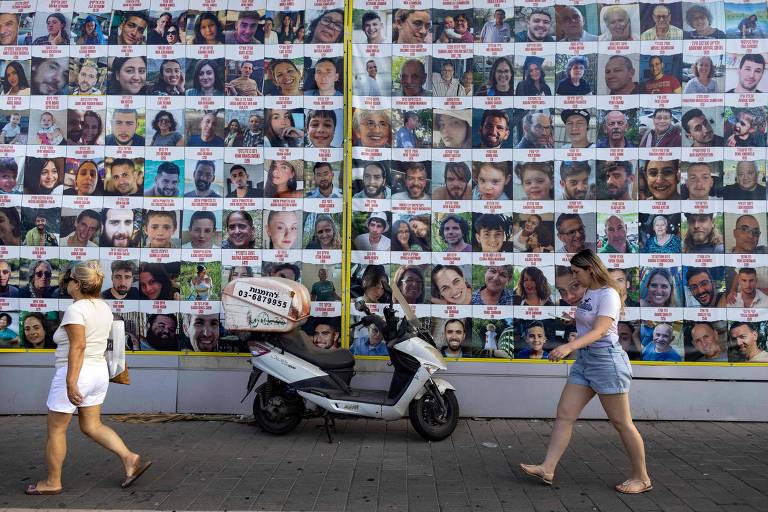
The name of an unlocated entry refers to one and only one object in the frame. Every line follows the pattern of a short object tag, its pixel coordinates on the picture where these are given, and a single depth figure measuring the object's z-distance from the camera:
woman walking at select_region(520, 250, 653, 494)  4.82
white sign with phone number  6.30
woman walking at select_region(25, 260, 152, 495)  4.71
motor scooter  6.22
